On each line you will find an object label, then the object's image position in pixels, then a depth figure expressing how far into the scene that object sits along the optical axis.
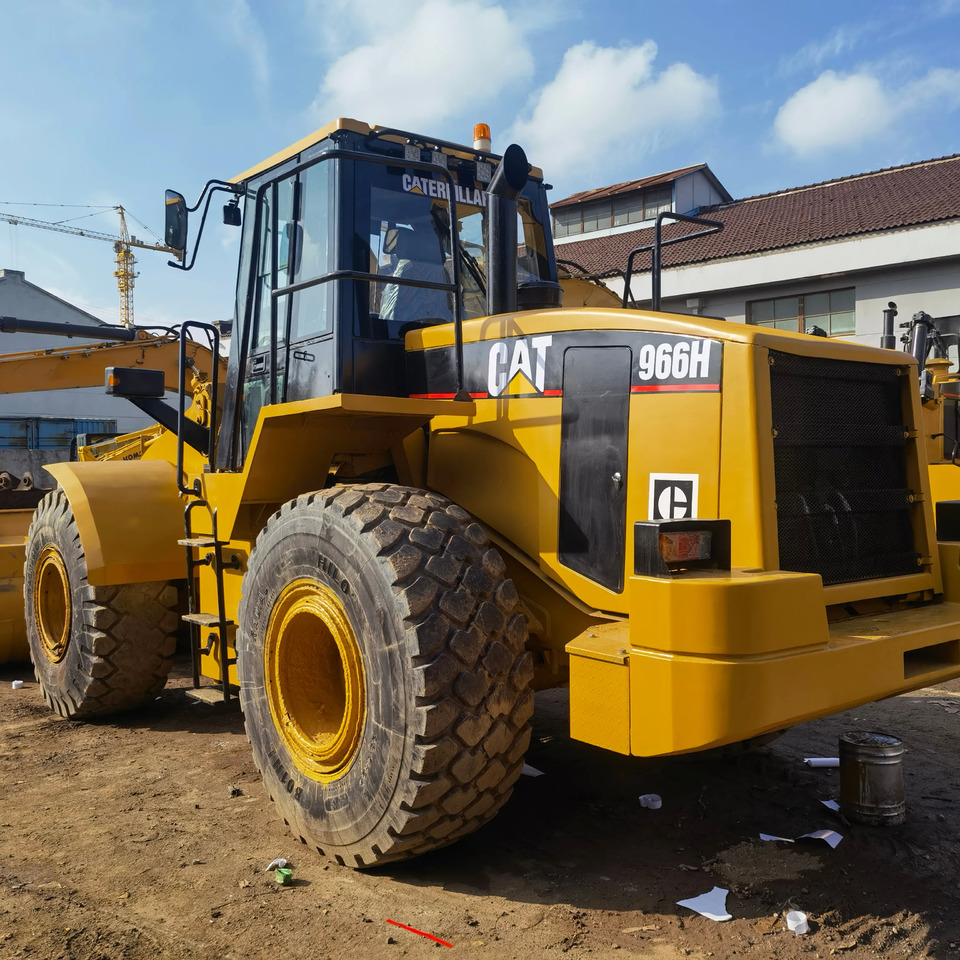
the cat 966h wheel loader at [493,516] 3.05
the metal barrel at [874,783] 4.05
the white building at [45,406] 34.91
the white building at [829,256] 22.11
